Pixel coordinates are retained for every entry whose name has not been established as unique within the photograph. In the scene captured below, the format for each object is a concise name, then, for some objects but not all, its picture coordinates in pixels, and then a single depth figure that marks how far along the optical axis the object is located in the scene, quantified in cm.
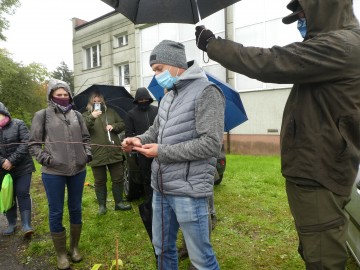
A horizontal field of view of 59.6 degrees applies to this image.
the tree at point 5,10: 2131
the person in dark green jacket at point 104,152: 516
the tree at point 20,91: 2297
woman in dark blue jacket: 443
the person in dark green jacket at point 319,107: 152
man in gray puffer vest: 218
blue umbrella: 474
